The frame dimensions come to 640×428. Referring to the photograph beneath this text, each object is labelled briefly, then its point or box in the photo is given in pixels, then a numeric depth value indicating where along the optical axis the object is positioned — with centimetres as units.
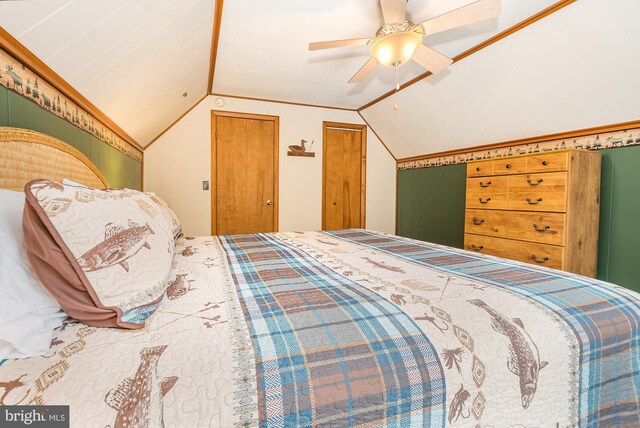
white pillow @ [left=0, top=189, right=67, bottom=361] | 59
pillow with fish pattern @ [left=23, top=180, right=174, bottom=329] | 66
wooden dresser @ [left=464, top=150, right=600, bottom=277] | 215
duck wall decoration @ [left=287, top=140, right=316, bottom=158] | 401
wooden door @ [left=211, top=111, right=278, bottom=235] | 373
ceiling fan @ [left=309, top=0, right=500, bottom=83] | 162
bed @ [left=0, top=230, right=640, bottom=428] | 54
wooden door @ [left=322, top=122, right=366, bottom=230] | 424
